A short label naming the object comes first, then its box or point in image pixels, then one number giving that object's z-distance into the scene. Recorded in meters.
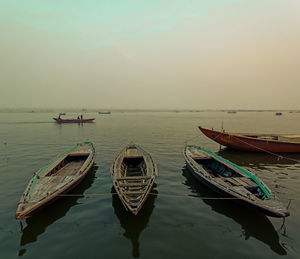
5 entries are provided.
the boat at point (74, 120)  54.50
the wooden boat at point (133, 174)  7.60
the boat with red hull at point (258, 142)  19.52
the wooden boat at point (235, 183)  7.28
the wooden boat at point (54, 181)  7.35
